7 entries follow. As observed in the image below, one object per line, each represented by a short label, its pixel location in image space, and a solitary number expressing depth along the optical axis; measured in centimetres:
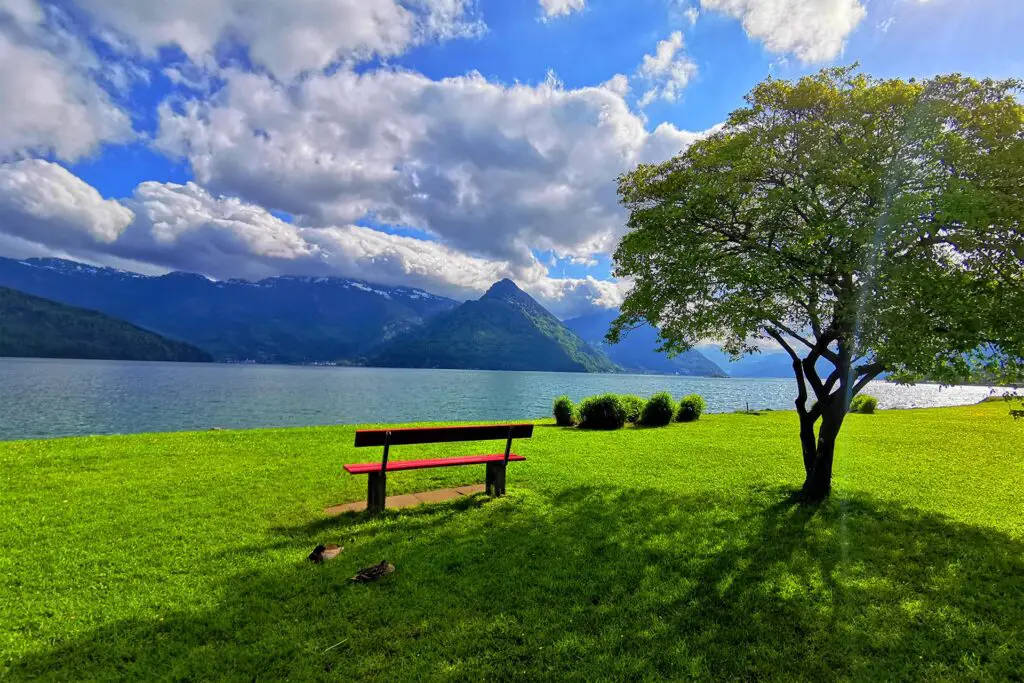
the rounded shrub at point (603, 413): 2445
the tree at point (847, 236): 702
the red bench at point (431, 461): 862
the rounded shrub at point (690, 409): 2812
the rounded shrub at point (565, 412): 2600
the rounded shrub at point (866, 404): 3581
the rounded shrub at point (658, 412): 2612
